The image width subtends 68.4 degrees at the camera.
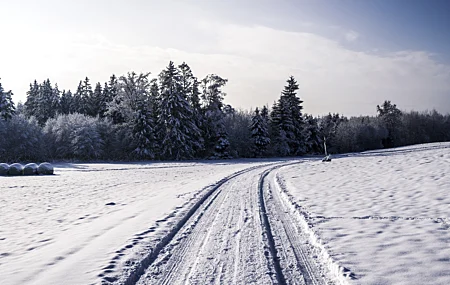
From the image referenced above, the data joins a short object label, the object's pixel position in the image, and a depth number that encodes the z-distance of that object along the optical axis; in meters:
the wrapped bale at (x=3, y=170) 27.47
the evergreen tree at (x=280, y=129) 55.34
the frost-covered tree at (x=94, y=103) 66.00
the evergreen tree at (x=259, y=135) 54.41
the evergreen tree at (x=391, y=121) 80.25
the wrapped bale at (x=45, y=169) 27.66
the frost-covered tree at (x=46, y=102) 66.82
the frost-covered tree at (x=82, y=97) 68.25
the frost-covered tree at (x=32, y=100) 68.54
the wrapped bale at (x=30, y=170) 27.84
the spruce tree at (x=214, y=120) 50.94
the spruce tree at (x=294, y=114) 57.03
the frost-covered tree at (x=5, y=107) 42.56
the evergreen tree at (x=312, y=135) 59.97
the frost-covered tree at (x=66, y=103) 70.94
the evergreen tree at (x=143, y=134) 46.25
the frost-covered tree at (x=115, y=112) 50.62
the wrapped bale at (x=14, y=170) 27.58
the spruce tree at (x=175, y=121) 47.16
